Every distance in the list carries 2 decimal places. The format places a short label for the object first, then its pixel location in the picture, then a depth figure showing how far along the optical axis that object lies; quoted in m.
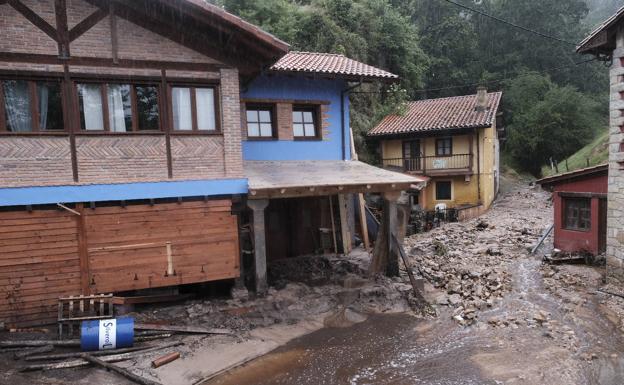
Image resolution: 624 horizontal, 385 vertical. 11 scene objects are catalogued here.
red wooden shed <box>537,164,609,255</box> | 13.15
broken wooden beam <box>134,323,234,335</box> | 8.47
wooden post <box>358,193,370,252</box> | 15.74
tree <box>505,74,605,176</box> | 32.31
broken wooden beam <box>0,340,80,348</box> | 7.57
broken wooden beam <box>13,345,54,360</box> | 7.31
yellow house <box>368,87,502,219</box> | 24.66
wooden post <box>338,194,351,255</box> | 14.91
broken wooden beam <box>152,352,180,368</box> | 7.44
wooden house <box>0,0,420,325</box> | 8.32
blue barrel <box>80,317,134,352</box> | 7.62
